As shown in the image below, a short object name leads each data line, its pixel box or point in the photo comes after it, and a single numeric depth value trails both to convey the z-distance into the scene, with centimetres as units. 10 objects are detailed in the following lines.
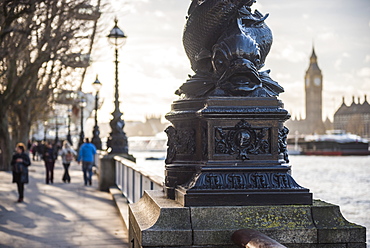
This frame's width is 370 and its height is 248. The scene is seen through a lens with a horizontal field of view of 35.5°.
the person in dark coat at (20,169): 1565
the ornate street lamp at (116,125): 1923
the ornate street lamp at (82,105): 3945
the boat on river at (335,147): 11286
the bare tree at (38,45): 2233
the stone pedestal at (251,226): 399
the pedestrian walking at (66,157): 2308
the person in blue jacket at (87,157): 2164
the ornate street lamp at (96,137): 3372
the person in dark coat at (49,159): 2238
